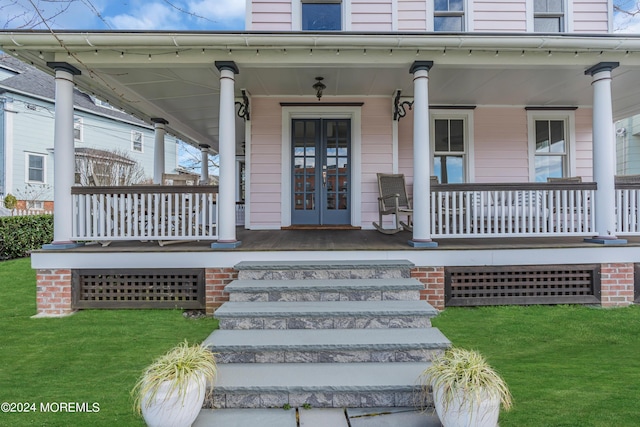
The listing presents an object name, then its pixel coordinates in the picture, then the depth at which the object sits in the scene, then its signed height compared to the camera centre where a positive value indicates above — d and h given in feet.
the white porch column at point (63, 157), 13.94 +2.47
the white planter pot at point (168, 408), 6.02 -3.26
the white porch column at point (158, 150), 23.45 +4.62
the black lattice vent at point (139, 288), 13.74 -2.73
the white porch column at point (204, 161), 30.55 +5.19
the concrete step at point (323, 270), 12.40 -1.85
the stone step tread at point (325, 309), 9.93 -2.61
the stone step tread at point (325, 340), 8.55 -3.05
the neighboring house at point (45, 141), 38.58 +9.95
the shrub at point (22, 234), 24.53 -1.06
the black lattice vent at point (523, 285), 13.85 -2.67
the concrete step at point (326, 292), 11.24 -2.36
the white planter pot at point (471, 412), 5.85 -3.25
